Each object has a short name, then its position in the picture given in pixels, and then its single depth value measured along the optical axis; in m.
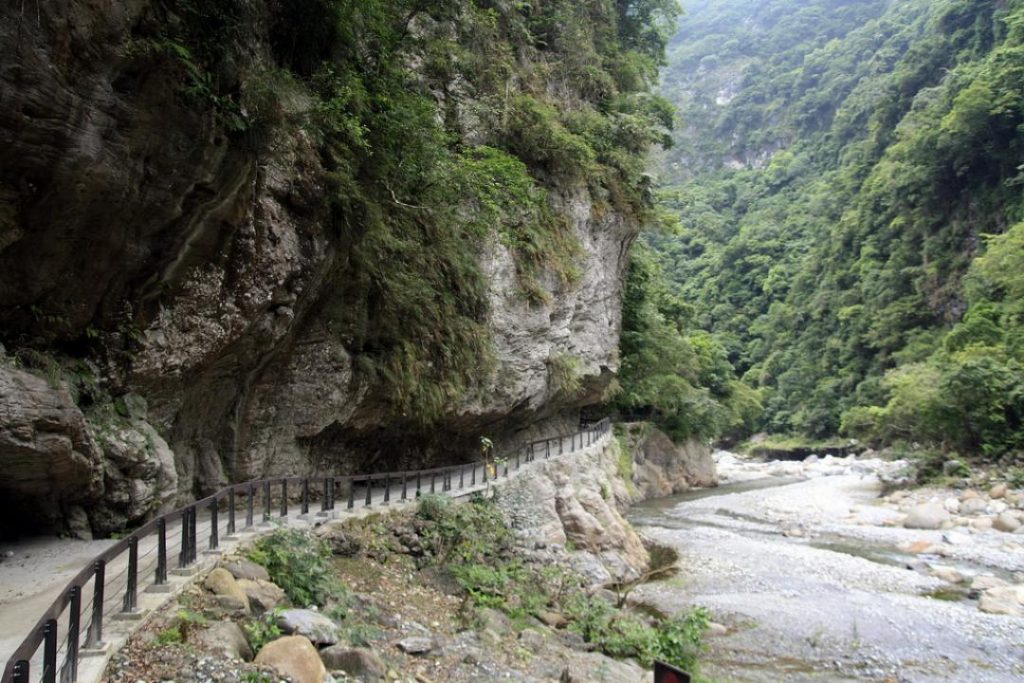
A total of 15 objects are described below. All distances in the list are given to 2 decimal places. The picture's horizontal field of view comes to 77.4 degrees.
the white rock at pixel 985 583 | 13.33
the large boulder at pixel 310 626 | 5.70
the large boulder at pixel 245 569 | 6.64
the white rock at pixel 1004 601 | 11.79
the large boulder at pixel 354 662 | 5.48
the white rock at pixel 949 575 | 14.09
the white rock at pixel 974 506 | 21.86
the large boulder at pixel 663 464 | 29.30
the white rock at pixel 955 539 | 17.56
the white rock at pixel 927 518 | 20.16
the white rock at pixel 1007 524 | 19.14
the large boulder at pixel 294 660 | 4.80
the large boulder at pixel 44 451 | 6.12
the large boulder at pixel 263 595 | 6.12
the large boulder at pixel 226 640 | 4.84
